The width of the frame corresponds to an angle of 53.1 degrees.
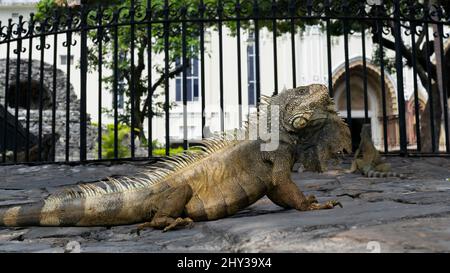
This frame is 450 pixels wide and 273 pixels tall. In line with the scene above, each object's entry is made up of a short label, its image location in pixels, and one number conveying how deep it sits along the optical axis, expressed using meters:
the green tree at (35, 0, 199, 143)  14.03
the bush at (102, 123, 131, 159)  14.26
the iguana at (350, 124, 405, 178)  5.43
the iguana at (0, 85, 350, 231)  2.73
